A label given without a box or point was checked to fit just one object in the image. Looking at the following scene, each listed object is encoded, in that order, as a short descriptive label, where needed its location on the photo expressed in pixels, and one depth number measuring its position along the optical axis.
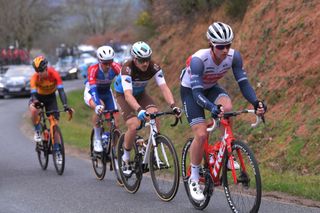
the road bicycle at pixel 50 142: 11.51
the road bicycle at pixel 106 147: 10.34
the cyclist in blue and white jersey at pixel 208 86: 7.18
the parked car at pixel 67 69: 55.41
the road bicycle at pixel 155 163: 8.35
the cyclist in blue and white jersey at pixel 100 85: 10.34
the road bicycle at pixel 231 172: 6.82
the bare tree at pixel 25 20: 63.50
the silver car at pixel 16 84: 34.00
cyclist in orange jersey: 11.63
